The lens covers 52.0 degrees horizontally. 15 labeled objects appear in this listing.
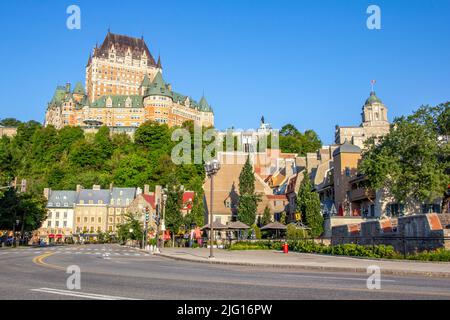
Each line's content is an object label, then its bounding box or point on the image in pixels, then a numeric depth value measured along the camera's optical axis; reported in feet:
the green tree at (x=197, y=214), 200.30
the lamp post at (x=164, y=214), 174.20
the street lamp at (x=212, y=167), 97.86
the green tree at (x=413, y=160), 141.69
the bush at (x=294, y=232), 156.76
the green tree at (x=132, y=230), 209.46
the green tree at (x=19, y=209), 199.72
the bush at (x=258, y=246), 140.87
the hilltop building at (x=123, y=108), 610.24
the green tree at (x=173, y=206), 178.81
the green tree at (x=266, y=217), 209.97
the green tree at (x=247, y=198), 203.41
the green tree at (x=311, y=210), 167.22
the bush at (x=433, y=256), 77.20
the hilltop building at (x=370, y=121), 405.92
